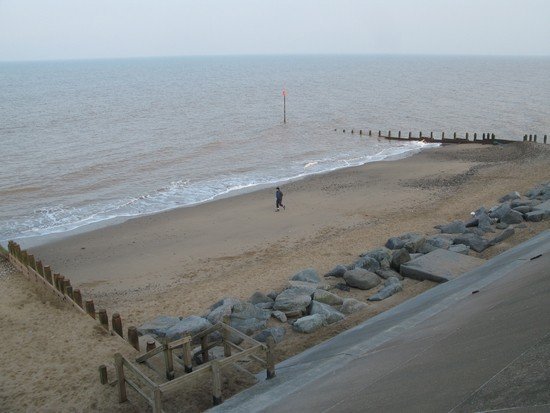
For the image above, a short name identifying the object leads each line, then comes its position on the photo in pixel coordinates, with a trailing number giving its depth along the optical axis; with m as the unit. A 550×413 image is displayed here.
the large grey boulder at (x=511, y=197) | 22.98
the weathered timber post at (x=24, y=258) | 15.72
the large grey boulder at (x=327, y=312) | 11.68
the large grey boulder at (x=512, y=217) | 17.52
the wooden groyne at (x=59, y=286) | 11.78
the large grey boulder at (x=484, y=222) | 17.32
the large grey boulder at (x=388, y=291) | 12.87
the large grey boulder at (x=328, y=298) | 12.75
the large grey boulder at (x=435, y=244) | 15.88
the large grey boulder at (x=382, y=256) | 14.92
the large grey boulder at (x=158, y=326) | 11.88
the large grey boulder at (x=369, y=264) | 14.79
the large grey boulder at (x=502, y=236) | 15.65
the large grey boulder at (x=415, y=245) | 16.02
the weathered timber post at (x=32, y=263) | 15.33
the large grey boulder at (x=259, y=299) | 13.27
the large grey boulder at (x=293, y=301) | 12.29
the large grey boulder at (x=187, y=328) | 11.25
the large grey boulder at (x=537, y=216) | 17.33
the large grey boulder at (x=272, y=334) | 10.80
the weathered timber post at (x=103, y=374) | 9.48
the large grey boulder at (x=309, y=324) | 11.30
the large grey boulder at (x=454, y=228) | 18.18
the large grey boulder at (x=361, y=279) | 13.84
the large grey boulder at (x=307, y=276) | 14.68
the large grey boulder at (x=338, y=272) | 14.98
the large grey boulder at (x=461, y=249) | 14.84
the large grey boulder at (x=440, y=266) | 13.30
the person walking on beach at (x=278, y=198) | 24.92
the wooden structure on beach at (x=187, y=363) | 8.17
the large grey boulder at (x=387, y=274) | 14.33
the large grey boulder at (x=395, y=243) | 16.94
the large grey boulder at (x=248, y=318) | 11.31
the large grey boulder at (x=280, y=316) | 12.00
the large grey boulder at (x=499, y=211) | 18.22
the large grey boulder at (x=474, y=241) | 15.29
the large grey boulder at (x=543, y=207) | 18.08
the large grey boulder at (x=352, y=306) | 12.23
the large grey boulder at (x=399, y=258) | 14.67
